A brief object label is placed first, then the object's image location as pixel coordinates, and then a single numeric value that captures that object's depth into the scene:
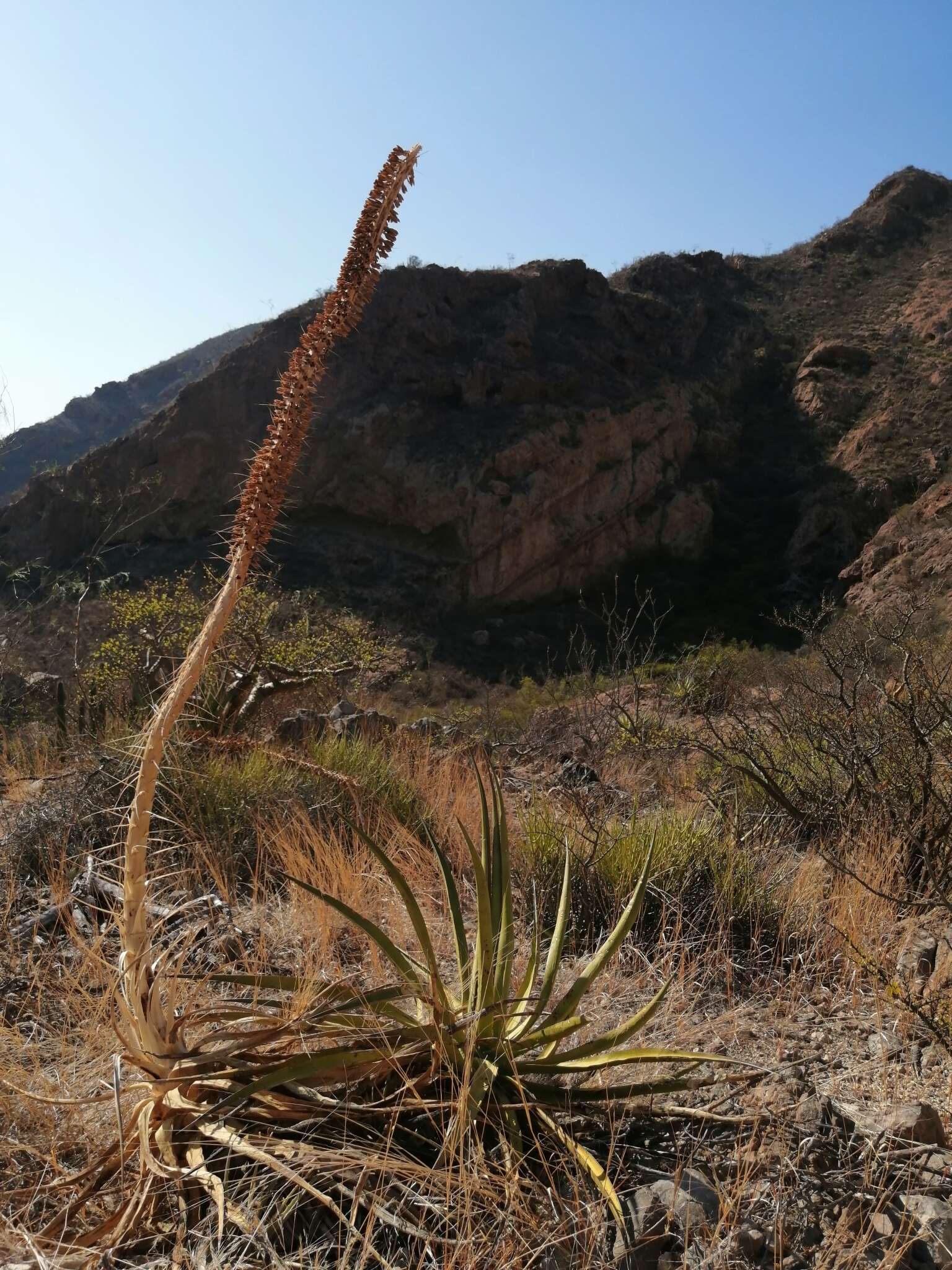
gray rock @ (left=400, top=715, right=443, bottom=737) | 9.32
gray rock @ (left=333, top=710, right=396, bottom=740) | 7.64
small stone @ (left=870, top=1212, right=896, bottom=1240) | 1.79
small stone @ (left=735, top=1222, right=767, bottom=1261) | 1.75
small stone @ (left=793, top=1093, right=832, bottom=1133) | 2.06
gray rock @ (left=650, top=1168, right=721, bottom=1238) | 1.78
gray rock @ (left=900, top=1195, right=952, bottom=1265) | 1.79
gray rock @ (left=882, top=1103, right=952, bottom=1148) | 2.09
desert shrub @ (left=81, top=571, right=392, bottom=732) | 6.59
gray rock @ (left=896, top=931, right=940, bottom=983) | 3.12
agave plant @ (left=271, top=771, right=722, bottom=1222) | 1.93
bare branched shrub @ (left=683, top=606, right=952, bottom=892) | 4.05
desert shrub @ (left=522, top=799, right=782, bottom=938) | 3.60
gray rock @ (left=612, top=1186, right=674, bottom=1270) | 1.71
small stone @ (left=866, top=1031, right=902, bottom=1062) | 2.67
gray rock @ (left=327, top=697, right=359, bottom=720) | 8.73
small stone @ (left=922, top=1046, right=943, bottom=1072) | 2.60
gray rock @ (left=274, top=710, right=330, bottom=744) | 7.37
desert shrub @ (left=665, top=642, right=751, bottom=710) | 11.19
